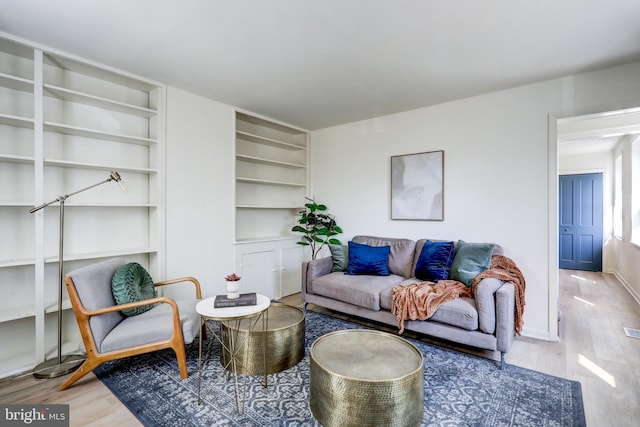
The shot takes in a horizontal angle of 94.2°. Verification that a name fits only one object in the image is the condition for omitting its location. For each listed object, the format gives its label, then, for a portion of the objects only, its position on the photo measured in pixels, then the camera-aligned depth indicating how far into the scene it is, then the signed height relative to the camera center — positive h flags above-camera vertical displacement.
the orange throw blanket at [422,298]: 2.49 -0.74
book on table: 2.02 -0.62
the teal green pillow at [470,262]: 2.70 -0.46
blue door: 5.82 -0.18
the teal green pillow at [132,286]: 2.21 -0.59
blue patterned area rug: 1.71 -1.19
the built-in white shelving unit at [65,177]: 2.30 +0.31
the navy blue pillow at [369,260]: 3.30 -0.54
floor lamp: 2.19 -1.20
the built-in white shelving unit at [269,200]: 3.87 +0.17
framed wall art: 3.50 +0.32
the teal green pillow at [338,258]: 3.55 -0.56
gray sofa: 2.26 -0.79
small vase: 2.12 -0.55
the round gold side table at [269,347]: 2.15 -1.00
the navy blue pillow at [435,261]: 2.91 -0.49
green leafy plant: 4.17 -0.23
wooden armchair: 1.99 -0.82
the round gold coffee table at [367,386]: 1.45 -0.87
